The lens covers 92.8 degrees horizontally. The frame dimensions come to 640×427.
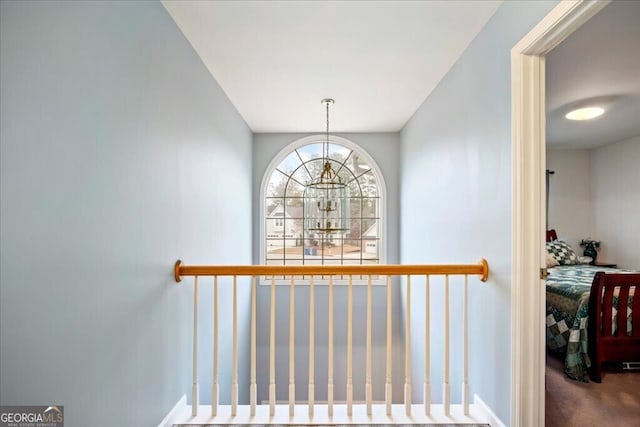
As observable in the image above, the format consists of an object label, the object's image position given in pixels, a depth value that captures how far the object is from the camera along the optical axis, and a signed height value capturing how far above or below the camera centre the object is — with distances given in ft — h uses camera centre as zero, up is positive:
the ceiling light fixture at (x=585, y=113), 10.26 +3.63
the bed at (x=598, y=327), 7.32 -2.71
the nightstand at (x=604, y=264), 14.50 -2.23
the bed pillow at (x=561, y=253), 12.75 -1.47
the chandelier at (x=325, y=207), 9.97 +0.36
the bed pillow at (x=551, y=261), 12.35 -1.76
